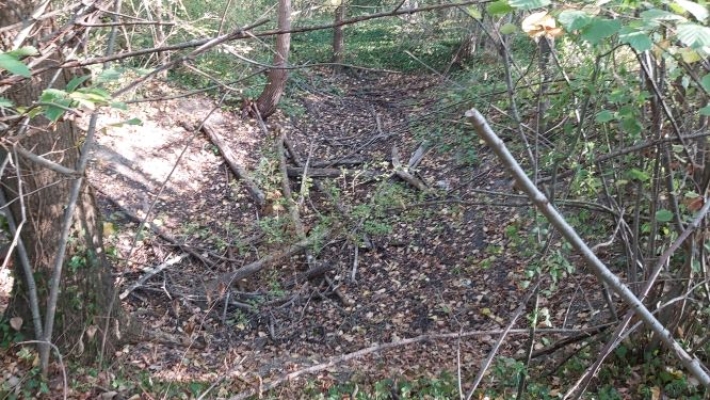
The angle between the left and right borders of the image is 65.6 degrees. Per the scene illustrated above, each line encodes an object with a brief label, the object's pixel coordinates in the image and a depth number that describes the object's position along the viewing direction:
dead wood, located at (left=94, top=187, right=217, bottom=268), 7.07
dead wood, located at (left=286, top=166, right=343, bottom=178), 9.46
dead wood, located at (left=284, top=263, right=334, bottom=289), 6.86
